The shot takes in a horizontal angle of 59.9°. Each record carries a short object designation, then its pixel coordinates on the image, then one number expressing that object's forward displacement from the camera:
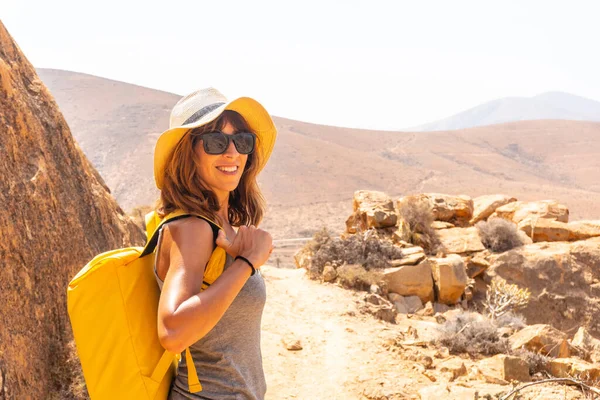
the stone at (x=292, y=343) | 6.81
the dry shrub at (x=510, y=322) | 8.03
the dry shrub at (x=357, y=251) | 10.20
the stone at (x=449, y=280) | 10.15
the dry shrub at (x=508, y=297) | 8.50
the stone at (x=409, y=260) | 10.19
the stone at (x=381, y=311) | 8.48
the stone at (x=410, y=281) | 9.88
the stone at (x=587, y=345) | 7.05
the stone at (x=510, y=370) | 5.75
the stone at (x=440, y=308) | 9.91
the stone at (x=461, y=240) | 11.62
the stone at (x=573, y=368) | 5.71
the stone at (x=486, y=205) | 13.78
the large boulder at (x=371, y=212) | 11.92
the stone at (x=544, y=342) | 6.66
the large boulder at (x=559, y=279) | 10.37
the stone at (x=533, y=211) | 13.01
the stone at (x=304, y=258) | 11.17
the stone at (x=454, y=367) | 5.91
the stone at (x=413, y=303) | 9.56
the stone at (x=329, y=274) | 10.01
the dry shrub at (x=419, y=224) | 11.55
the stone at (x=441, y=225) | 12.49
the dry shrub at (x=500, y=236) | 11.67
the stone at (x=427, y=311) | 9.39
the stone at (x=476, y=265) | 11.21
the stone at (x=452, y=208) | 13.27
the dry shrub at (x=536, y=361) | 6.11
